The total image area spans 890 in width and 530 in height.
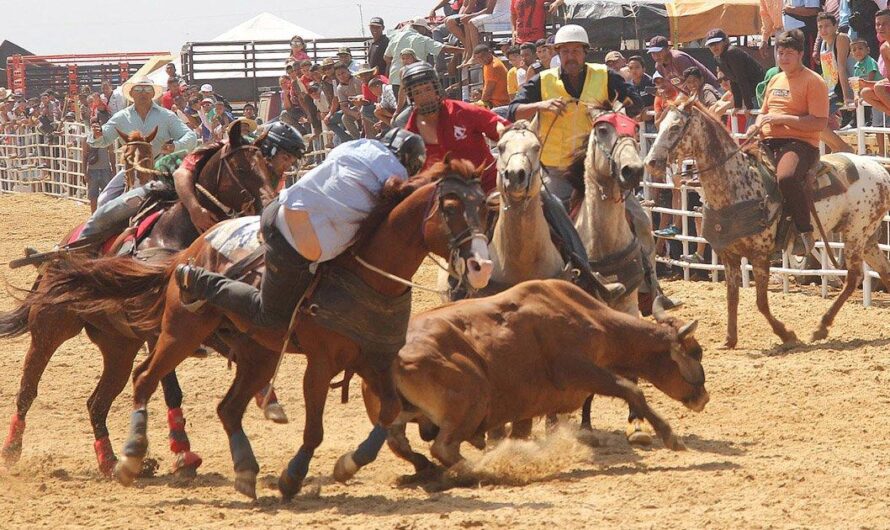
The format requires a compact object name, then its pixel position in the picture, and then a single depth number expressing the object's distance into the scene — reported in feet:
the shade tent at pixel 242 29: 204.51
